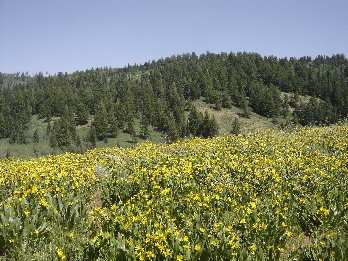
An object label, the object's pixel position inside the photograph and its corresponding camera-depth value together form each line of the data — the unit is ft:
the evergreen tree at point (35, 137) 397.19
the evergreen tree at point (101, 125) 384.68
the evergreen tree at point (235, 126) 332.39
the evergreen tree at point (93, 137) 367.04
